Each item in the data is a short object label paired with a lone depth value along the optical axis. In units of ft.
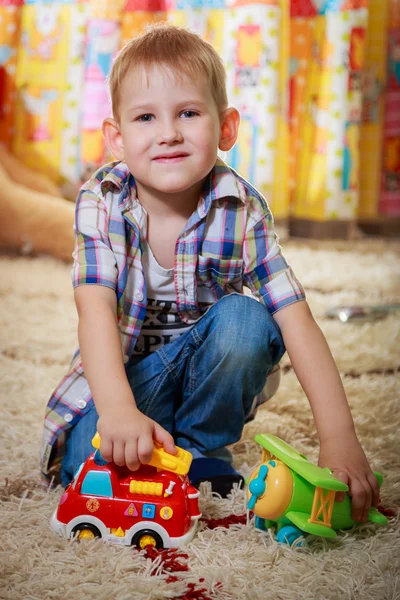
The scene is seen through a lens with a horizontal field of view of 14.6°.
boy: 5.56
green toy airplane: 5.08
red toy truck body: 5.18
